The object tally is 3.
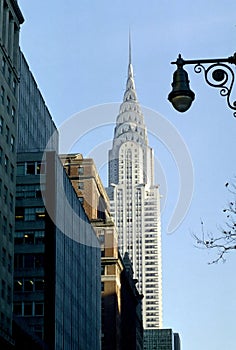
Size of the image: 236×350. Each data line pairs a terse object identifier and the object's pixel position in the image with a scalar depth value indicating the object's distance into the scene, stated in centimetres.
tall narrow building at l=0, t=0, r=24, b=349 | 7744
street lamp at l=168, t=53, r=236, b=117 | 1770
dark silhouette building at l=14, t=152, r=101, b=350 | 9581
